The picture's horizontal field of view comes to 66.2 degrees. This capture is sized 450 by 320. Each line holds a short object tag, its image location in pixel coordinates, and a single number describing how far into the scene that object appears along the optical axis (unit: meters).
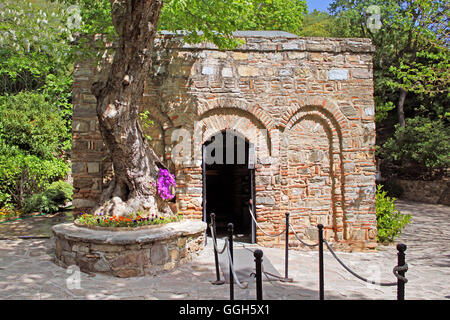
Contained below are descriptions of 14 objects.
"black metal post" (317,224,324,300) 3.72
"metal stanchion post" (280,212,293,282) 4.94
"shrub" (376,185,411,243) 8.05
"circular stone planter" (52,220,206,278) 4.91
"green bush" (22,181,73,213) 10.71
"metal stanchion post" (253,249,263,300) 2.89
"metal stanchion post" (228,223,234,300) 3.78
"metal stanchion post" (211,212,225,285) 4.57
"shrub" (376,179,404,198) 16.28
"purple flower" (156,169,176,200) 6.35
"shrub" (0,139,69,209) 10.88
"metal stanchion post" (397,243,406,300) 2.64
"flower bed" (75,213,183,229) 5.50
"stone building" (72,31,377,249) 7.11
